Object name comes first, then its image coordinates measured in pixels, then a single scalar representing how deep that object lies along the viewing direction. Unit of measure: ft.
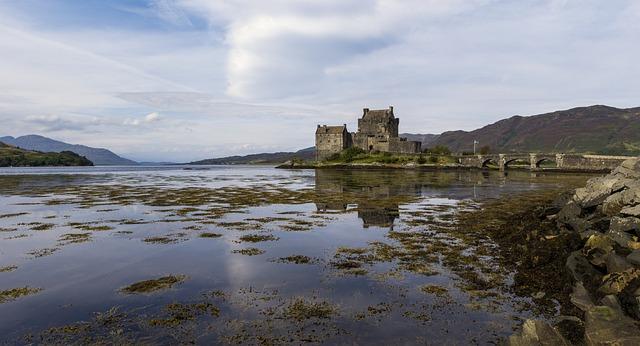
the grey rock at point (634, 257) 37.99
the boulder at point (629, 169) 83.49
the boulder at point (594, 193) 70.59
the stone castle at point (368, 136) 550.77
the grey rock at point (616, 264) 38.81
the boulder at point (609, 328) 26.27
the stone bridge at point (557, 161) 406.72
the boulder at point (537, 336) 27.35
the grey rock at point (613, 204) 61.96
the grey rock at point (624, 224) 47.26
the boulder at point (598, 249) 44.71
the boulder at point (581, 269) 42.47
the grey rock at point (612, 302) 30.71
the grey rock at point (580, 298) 37.61
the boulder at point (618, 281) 36.40
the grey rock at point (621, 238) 45.47
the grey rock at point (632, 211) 51.47
